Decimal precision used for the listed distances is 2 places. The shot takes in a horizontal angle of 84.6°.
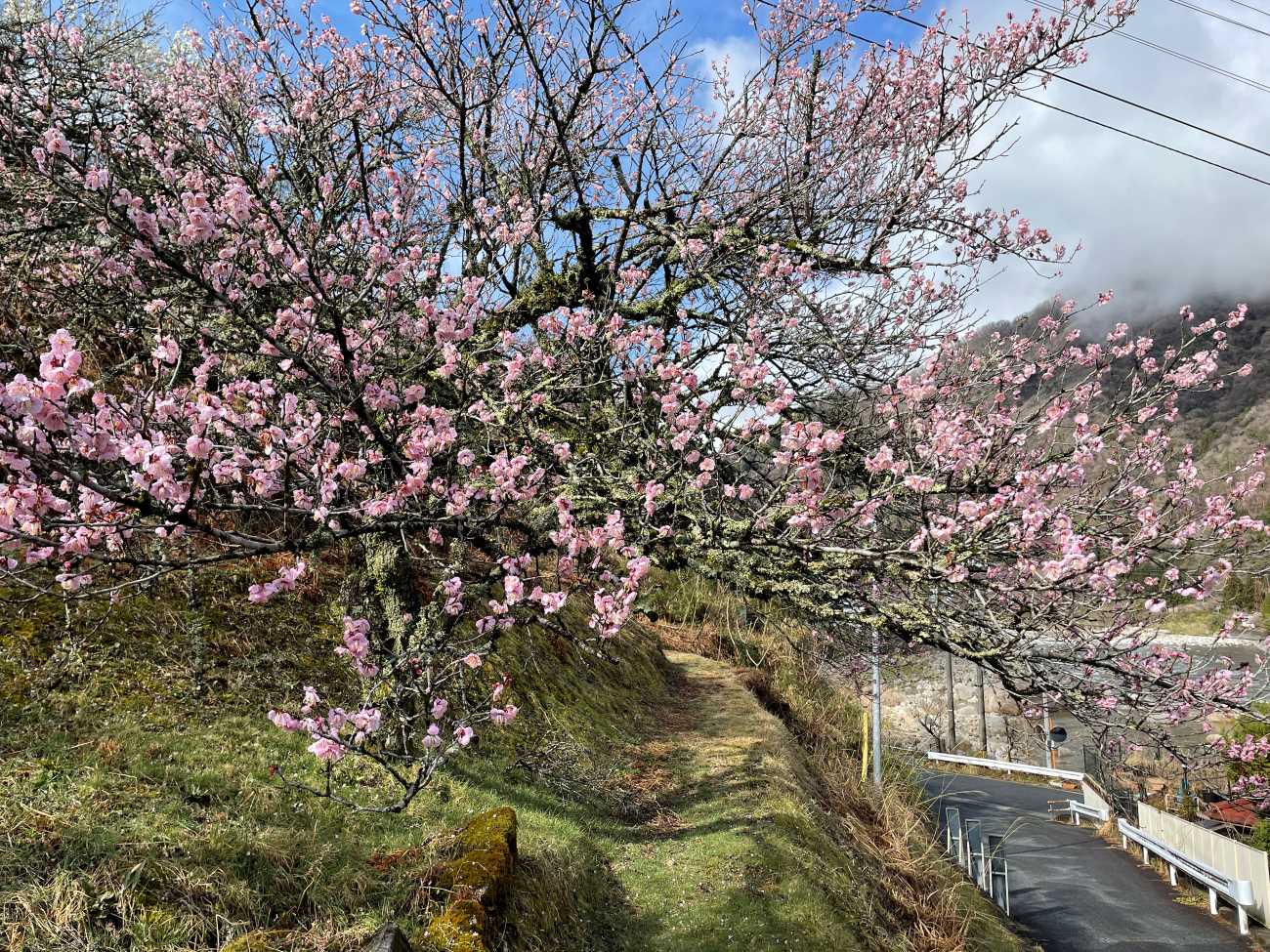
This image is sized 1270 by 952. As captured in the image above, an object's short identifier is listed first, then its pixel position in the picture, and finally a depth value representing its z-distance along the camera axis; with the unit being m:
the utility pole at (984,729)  32.69
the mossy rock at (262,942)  3.34
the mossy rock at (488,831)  4.51
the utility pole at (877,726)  11.11
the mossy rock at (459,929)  3.67
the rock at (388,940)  3.20
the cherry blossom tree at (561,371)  3.98
